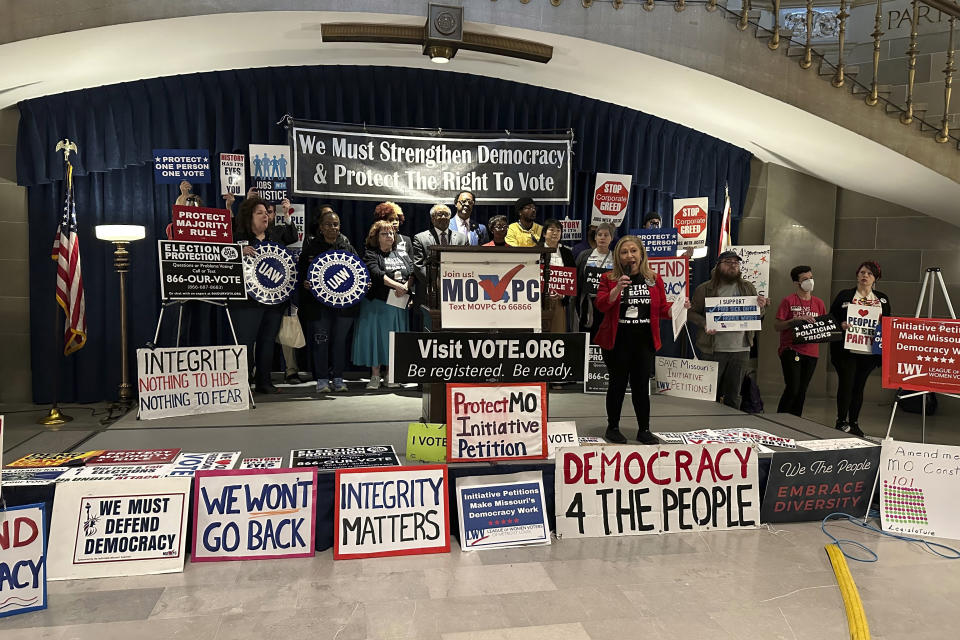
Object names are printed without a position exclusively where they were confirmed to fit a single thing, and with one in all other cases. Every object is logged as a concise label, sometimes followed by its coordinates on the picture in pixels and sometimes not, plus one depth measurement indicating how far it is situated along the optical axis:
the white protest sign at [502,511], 3.00
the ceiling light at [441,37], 4.81
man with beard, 4.84
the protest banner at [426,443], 3.33
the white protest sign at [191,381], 4.36
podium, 3.37
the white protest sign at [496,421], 3.24
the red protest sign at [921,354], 3.57
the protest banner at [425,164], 5.76
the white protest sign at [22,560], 2.35
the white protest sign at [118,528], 2.65
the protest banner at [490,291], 3.37
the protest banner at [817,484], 3.35
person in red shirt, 4.90
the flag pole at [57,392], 4.96
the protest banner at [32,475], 2.79
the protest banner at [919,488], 3.24
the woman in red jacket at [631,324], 3.88
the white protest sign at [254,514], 2.80
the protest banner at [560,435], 3.54
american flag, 5.03
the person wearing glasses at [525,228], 5.66
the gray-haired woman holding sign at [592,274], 5.33
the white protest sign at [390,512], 2.88
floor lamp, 4.81
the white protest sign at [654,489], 3.13
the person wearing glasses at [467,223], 5.71
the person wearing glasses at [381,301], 5.29
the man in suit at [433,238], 5.44
